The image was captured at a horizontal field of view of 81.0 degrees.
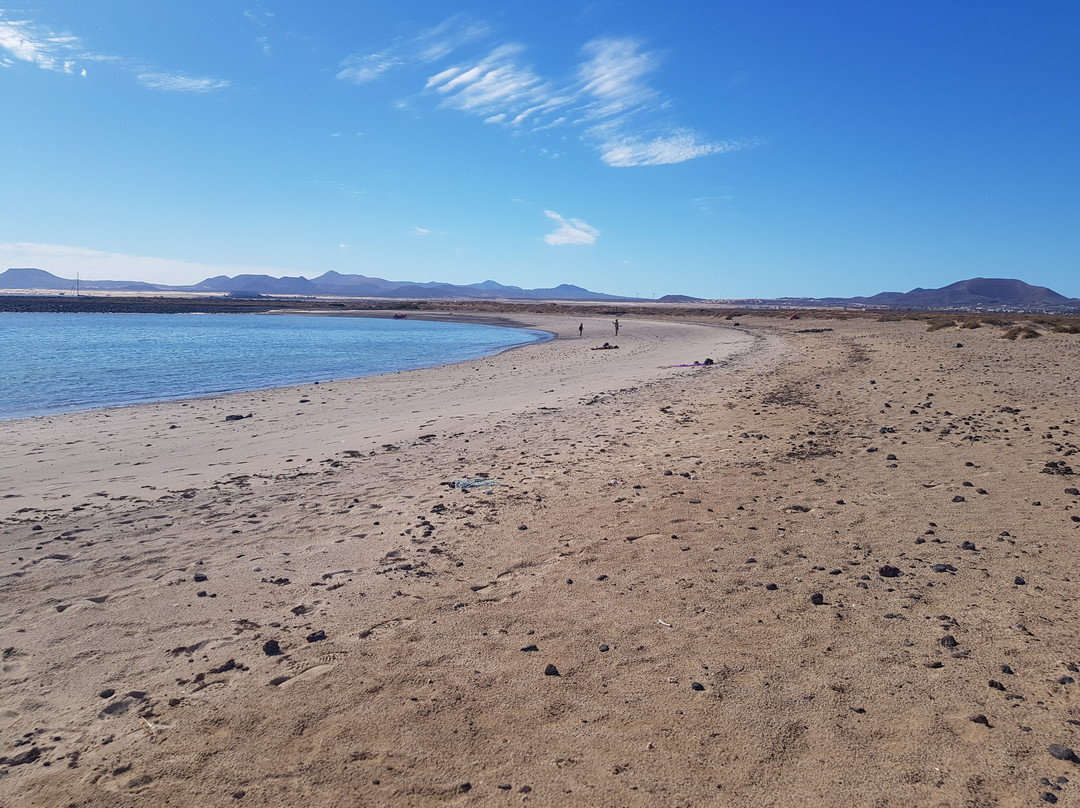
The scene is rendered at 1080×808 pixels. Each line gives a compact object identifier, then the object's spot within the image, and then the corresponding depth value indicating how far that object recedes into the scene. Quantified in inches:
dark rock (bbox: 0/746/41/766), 135.6
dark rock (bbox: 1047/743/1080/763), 122.9
